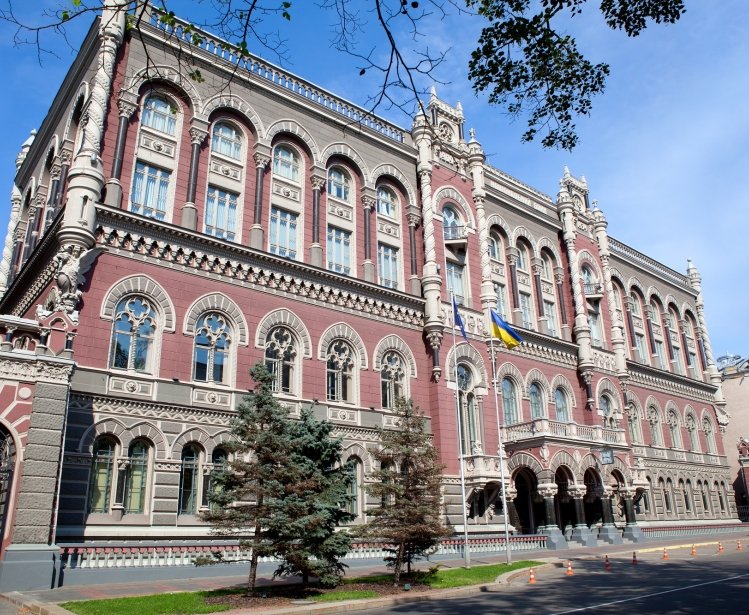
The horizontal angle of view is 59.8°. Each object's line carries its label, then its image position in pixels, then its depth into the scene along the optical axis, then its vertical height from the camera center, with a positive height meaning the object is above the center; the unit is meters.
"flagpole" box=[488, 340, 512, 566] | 25.38 +0.84
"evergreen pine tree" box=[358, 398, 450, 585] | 19.42 +0.65
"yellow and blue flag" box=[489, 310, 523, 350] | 33.25 +8.91
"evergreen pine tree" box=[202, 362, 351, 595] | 16.45 +0.58
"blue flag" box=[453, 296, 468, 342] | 30.91 +8.95
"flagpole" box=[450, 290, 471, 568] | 31.06 +6.47
